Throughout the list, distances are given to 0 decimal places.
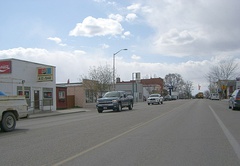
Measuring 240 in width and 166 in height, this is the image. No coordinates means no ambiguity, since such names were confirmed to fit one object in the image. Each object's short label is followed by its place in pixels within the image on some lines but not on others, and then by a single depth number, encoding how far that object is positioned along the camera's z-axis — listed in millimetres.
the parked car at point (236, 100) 27516
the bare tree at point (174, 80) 153625
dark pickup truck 29109
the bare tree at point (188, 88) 162875
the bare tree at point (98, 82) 49344
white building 29000
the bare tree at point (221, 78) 92312
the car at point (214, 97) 89956
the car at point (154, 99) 50656
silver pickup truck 14461
